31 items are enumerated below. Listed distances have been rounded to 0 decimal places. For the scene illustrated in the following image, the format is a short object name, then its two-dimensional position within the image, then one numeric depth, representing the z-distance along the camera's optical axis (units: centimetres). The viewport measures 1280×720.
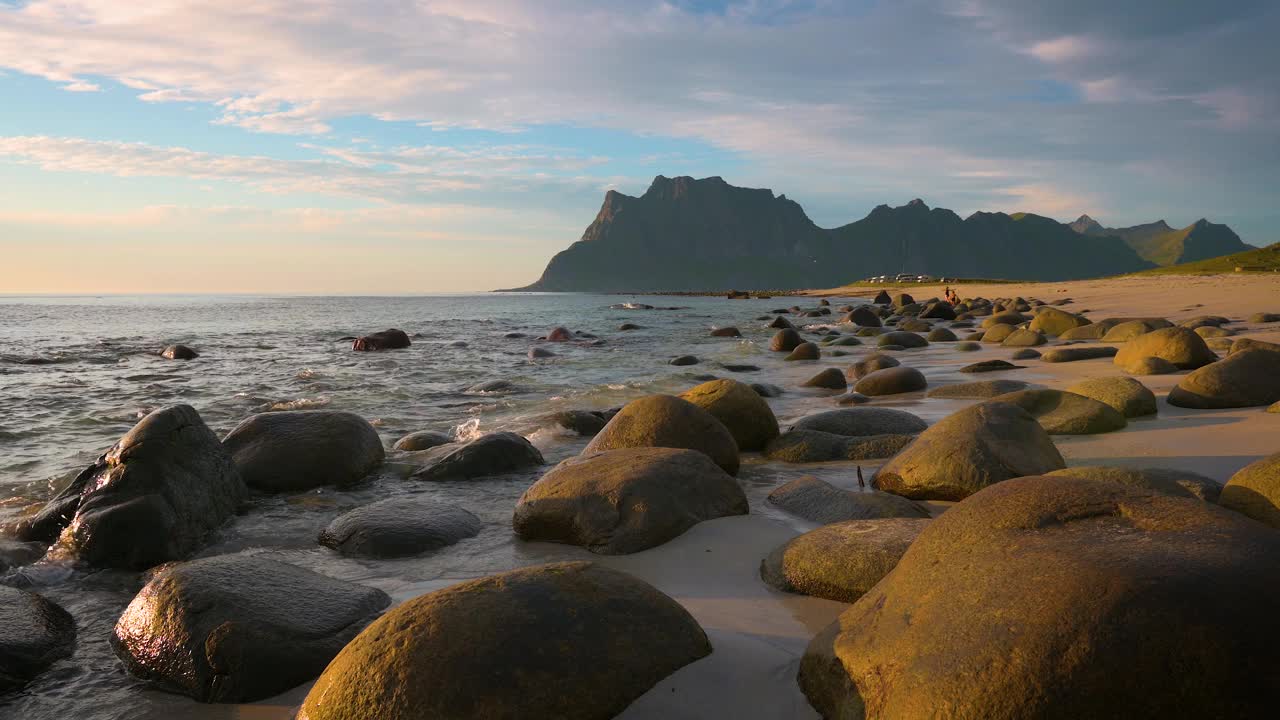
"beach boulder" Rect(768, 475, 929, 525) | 425
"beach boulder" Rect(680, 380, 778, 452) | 669
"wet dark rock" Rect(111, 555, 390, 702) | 277
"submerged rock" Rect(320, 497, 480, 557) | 430
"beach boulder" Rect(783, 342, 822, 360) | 1509
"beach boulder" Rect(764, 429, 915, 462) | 611
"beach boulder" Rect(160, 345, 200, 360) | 1697
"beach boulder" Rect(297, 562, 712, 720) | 224
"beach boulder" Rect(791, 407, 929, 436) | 655
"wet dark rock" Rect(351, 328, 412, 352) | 1991
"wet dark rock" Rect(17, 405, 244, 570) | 423
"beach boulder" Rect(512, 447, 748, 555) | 418
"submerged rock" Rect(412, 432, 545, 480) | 612
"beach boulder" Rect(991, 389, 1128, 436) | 627
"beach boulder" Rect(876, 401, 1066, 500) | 466
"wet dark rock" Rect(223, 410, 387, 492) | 591
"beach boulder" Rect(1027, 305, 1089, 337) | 1650
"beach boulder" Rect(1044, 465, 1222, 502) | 383
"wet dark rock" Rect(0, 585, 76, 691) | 288
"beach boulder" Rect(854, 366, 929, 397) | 928
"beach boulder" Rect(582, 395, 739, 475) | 580
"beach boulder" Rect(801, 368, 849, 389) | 1077
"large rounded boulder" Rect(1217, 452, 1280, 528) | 345
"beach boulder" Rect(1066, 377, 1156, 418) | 668
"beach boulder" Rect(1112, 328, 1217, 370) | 919
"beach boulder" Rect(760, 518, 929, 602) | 319
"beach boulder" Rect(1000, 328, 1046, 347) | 1423
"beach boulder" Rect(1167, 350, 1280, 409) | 681
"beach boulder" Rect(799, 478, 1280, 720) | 183
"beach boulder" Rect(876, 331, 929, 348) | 1673
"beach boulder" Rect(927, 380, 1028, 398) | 821
